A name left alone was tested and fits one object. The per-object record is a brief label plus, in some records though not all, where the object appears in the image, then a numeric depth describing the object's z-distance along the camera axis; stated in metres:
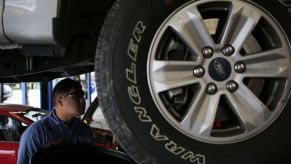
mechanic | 3.07
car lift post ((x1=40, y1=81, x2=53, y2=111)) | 11.17
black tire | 1.74
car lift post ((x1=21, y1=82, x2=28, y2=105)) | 12.87
